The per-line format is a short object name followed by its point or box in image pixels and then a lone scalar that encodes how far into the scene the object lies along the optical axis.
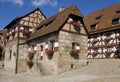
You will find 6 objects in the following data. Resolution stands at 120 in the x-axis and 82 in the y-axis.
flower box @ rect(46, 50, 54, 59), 20.70
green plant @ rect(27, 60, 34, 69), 25.04
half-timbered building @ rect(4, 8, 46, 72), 27.62
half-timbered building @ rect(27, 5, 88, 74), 20.20
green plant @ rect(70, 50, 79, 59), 21.12
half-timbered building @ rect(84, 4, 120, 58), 26.04
